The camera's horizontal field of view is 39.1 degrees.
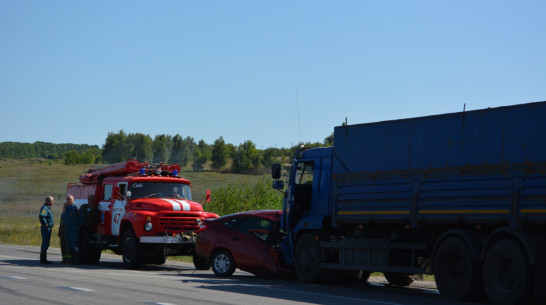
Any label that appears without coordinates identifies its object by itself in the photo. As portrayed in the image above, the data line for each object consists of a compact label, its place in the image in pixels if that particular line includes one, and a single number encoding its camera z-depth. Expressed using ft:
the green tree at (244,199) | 142.10
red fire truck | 67.31
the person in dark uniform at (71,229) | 71.77
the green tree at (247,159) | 396.57
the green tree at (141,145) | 441.44
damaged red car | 58.44
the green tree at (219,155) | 430.20
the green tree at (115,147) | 432.25
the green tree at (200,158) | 441.03
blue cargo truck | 39.75
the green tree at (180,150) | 485.15
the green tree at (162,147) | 460.14
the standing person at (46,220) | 71.26
